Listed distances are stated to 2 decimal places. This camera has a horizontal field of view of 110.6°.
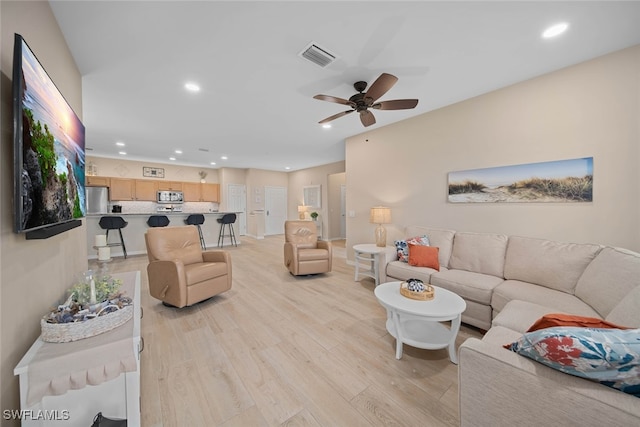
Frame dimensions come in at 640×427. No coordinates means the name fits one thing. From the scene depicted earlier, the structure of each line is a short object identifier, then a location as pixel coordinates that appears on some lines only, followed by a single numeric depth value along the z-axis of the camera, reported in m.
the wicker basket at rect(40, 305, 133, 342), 1.07
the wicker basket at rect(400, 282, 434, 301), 1.90
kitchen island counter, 5.10
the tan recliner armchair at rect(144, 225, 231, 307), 2.55
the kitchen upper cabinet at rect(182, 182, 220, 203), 7.60
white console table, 0.92
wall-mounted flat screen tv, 0.95
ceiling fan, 2.05
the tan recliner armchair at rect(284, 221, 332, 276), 3.78
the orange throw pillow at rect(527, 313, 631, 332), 0.95
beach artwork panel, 2.25
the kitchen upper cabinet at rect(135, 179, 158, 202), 6.77
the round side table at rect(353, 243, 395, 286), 3.25
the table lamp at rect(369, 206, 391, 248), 3.60
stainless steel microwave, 7.10
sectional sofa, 0.82
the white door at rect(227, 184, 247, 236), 8.22
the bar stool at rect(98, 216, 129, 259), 4.87
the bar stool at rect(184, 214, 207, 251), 6.00
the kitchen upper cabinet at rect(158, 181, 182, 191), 7.13
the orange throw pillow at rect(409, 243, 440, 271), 2.73
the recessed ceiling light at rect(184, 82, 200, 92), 2.58
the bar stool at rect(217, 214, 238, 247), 6.50
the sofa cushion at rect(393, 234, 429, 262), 2.99
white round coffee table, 1.70
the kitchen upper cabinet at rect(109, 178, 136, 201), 6.38
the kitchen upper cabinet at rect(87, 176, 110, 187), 6.12
